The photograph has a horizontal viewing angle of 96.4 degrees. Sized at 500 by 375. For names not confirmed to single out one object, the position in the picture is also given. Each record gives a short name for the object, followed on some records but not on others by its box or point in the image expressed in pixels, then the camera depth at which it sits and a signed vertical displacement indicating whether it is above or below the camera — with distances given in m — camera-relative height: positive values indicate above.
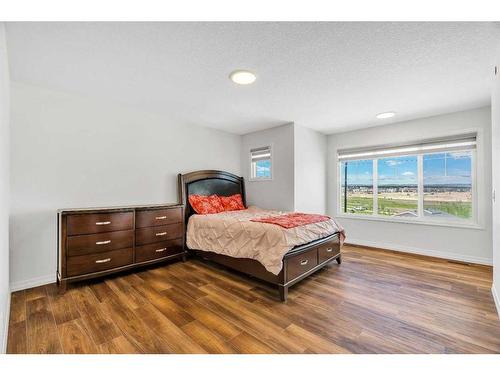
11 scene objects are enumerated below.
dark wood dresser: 2.40 -0.62
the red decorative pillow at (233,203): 4.11 -0.28
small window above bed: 4.42 +0.51
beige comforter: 2.29 -0.57
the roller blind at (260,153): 4.43 +0.71
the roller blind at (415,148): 3.40 +0.68
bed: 2.28 -0.78
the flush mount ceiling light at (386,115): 3.46 +1.15
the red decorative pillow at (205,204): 3.69 -0.27
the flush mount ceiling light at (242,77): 2.26 +1.17
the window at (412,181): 3.46 +0.12
